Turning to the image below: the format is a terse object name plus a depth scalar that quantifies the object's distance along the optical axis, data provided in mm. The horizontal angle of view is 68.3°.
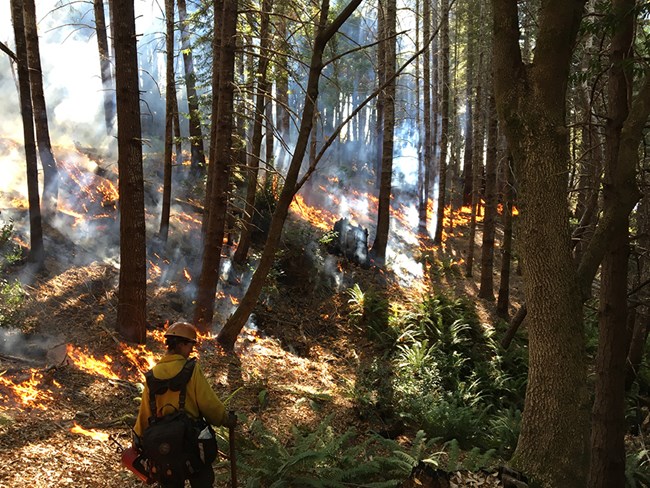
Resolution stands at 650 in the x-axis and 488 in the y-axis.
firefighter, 3646
